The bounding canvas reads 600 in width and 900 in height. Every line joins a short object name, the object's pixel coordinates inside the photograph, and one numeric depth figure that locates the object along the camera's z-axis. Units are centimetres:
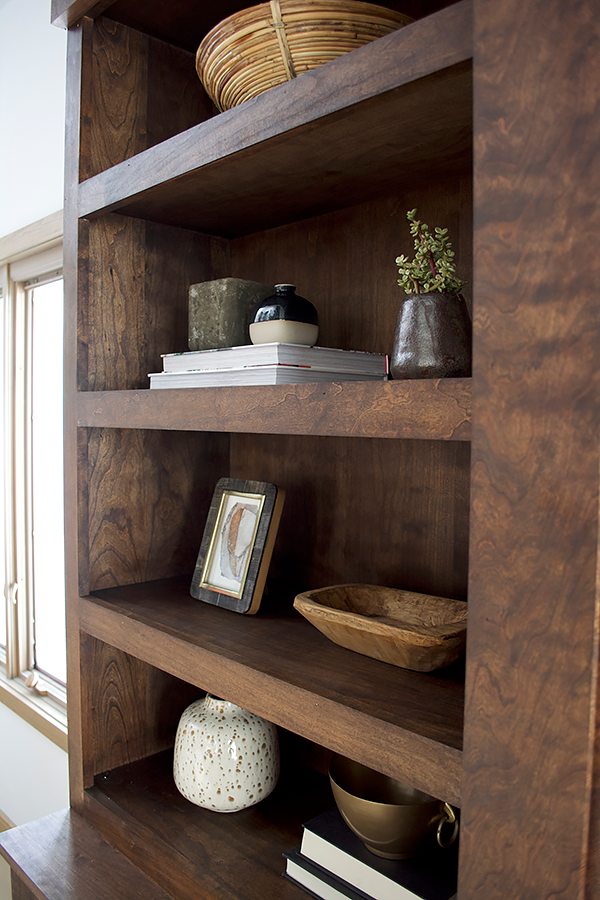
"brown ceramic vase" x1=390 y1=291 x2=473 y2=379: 75
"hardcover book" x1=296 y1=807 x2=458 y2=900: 78
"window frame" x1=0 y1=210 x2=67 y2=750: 209
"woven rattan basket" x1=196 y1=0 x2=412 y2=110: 77
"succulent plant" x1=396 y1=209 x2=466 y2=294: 79
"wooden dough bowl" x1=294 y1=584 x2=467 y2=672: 74
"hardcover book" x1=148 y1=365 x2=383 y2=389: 89
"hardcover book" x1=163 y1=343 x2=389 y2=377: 89
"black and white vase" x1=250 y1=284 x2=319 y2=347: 95
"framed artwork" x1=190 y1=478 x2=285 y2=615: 106
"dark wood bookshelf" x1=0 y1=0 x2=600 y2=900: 51
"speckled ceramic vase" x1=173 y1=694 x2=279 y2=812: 106
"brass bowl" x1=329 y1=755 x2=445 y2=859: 81
